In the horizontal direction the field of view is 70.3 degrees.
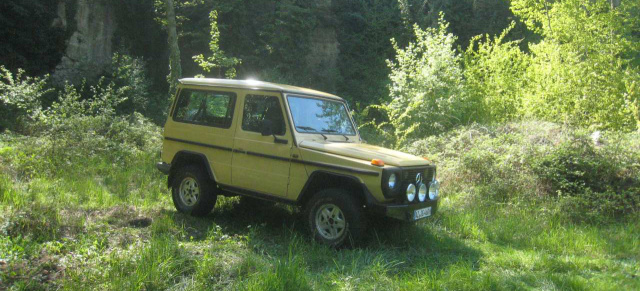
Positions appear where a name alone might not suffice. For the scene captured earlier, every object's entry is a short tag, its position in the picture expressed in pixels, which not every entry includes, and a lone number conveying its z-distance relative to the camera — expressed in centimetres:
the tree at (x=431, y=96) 1241
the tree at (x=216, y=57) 1352
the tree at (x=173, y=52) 1575
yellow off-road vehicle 532
